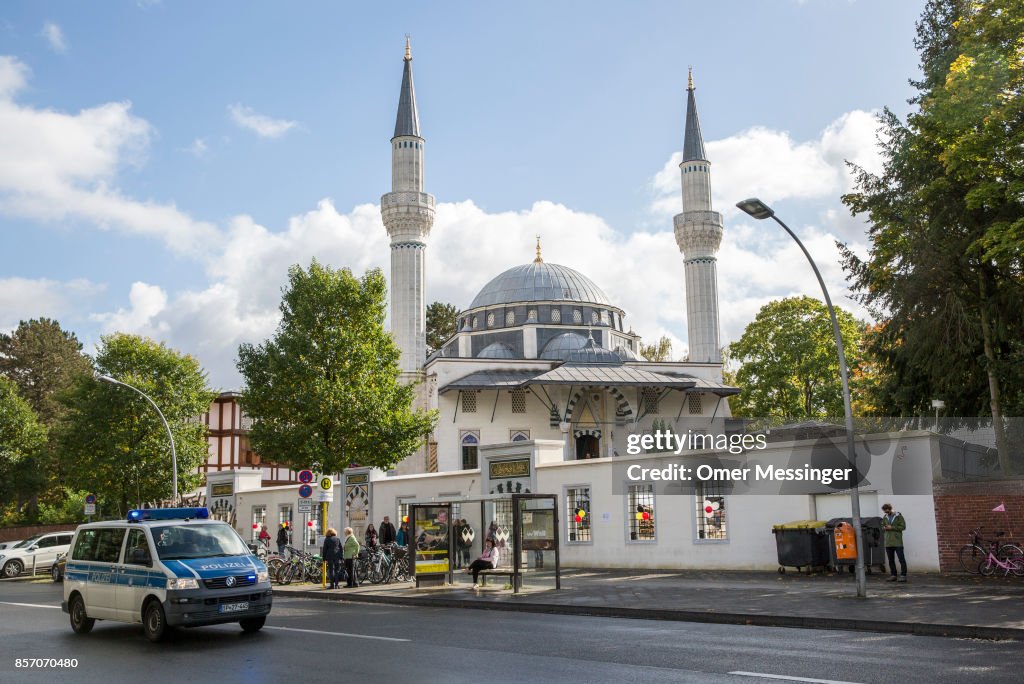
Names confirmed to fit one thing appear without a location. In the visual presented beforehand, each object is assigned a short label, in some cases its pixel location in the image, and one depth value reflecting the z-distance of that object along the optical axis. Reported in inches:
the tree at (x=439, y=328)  3159.5
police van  456.1
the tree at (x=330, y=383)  1156.5
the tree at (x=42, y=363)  2365.9
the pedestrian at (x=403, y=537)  1024.9
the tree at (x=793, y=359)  2032.5
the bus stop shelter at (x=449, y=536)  727.7
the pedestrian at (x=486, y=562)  773.9
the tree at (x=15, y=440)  1936.5
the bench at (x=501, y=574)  711.1
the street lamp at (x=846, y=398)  585.8
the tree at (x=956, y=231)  802.2
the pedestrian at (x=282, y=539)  1245.1
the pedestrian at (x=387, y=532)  1015.6
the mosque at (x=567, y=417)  917.2
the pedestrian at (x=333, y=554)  836.6
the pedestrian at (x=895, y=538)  685.1
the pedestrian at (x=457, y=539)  980.6
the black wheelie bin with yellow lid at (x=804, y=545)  780.6
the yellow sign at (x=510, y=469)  1053.8
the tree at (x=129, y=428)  1425.9
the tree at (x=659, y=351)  3035.2
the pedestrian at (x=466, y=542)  996.7
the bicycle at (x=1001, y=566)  690.2
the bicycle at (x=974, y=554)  717.3
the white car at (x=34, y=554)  1295.5
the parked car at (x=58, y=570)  1091.8
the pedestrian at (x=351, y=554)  828.6
